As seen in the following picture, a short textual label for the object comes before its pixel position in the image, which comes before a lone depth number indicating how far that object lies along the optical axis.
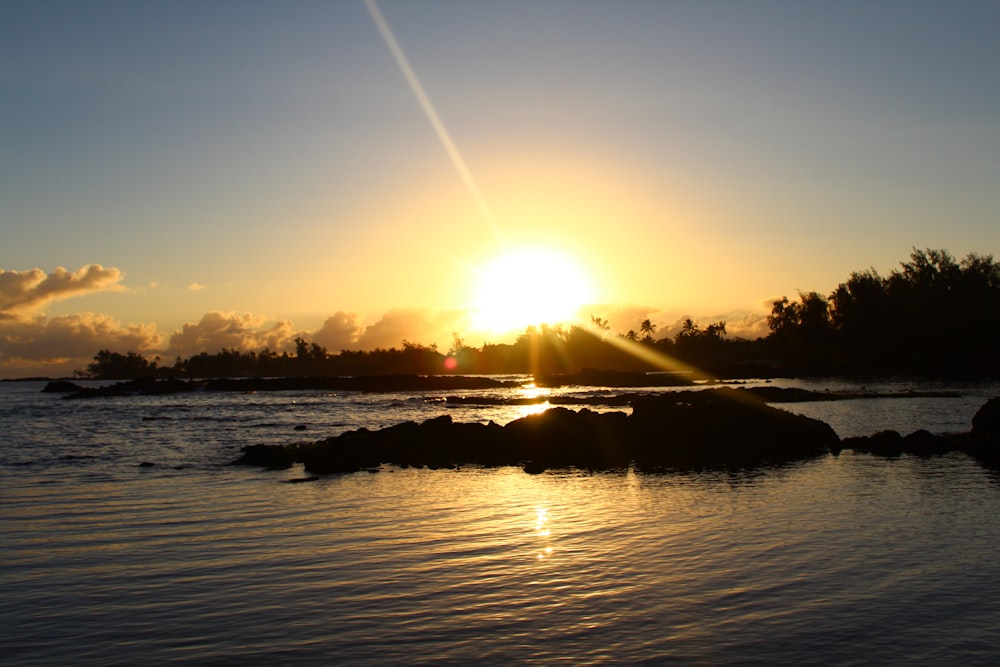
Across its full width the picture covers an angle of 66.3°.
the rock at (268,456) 31.11
